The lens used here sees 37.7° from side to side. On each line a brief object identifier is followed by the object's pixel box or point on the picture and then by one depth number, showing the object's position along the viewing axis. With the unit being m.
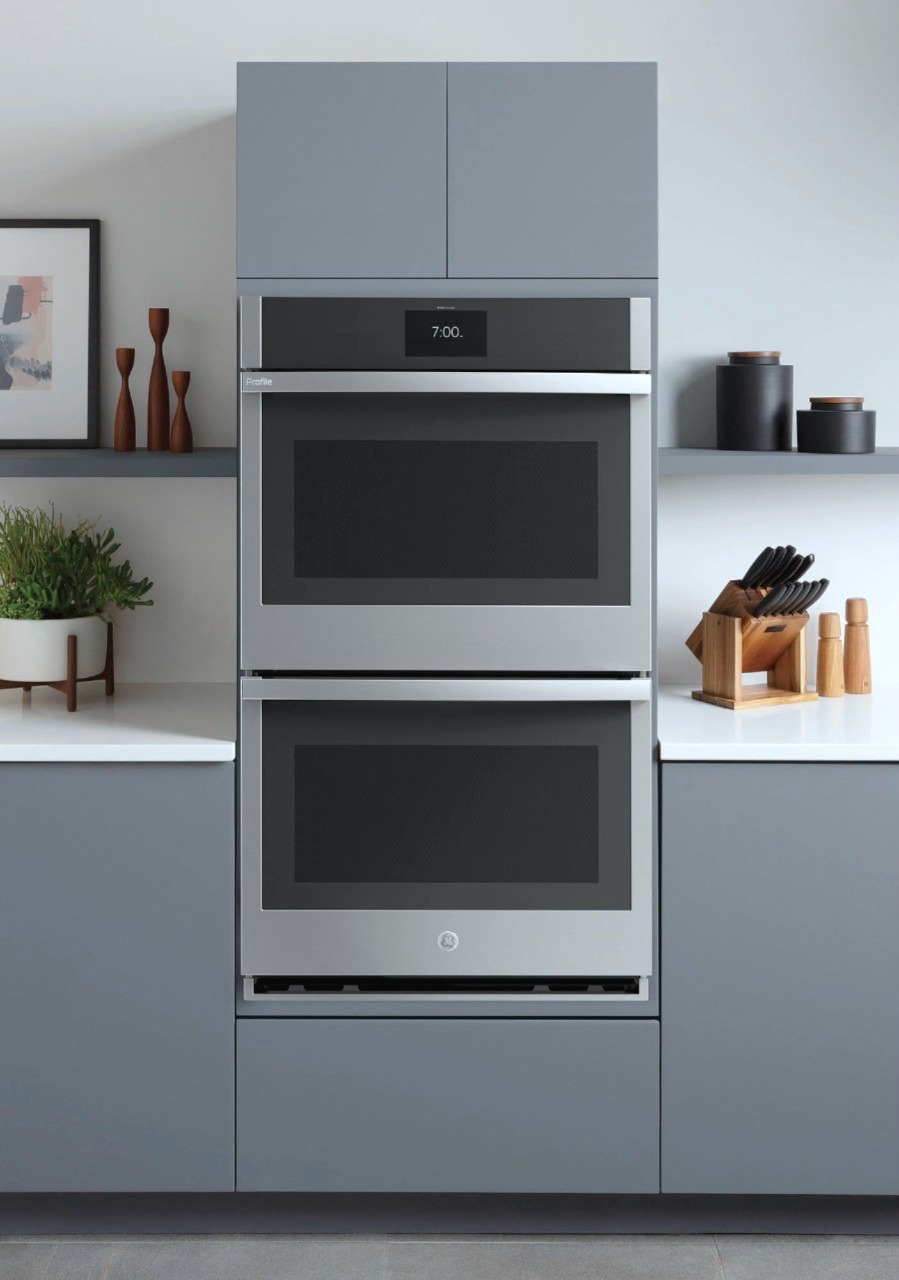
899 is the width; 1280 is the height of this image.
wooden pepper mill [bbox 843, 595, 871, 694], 2.65
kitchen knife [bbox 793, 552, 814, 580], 2.51
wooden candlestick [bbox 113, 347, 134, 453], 2.62
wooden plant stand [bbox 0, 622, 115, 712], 2.46
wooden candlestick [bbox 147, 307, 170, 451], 2.62
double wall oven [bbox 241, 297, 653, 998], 2.12
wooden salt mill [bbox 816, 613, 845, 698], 2.63
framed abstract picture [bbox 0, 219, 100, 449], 2.68
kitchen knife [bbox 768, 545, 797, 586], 2.52
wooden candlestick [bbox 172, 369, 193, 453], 2.60
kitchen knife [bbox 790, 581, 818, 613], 2.53
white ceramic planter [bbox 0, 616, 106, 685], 2.46
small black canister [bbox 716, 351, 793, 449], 2.57
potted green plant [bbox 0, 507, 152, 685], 2.47
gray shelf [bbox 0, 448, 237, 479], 2.46
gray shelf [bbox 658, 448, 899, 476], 2.40
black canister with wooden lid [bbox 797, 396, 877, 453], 2.46
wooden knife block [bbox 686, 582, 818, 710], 2.47
